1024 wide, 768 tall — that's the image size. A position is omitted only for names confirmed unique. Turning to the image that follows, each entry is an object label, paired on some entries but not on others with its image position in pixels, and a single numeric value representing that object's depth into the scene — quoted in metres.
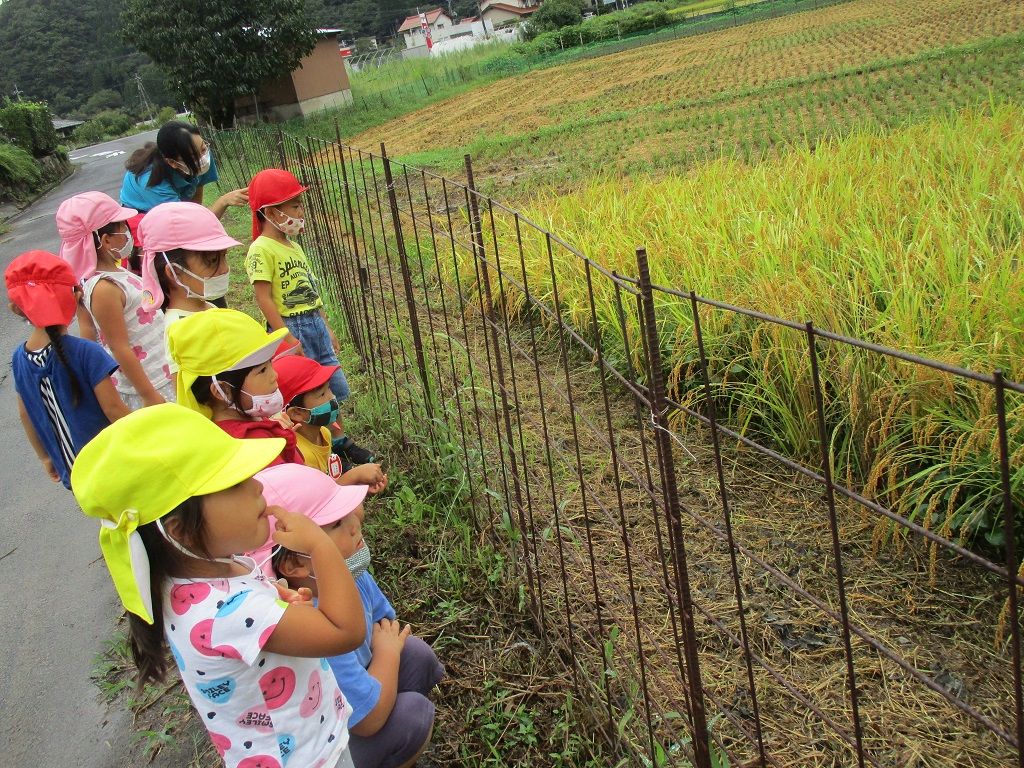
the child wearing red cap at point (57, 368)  2.53
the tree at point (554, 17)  40.47
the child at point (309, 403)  2.64
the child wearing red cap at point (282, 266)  3.39
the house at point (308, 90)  31.59
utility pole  64.69
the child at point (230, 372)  2.20
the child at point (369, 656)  1.84
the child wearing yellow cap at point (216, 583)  1.42
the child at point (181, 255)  2.79
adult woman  3.88
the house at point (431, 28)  73.53
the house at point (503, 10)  74.81
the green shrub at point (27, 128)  25.67
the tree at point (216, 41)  25.11
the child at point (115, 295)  2.87
